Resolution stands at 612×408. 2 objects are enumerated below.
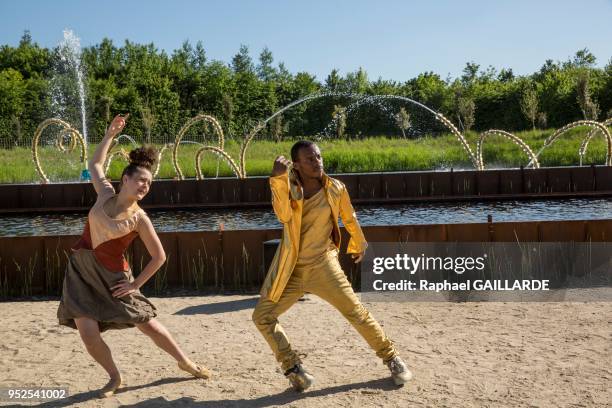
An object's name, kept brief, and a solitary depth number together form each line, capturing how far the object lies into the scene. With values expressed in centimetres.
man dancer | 441
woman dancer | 433
